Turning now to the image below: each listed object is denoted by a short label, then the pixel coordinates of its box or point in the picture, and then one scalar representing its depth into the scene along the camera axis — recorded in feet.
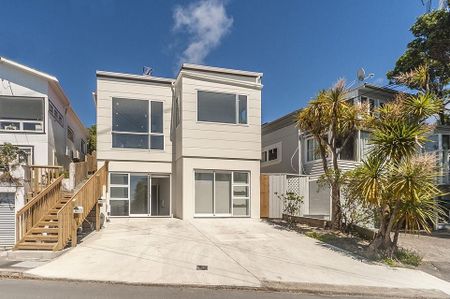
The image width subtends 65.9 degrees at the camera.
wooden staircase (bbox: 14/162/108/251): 31.50
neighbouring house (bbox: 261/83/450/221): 56.34
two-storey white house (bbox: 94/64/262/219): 51.34
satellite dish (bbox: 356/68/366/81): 62.44
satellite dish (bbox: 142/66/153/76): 62.90
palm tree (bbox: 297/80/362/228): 41.70
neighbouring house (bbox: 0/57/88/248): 50.67
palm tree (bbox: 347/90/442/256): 30.32
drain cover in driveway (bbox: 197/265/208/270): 26.76
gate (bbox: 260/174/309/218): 53.98
